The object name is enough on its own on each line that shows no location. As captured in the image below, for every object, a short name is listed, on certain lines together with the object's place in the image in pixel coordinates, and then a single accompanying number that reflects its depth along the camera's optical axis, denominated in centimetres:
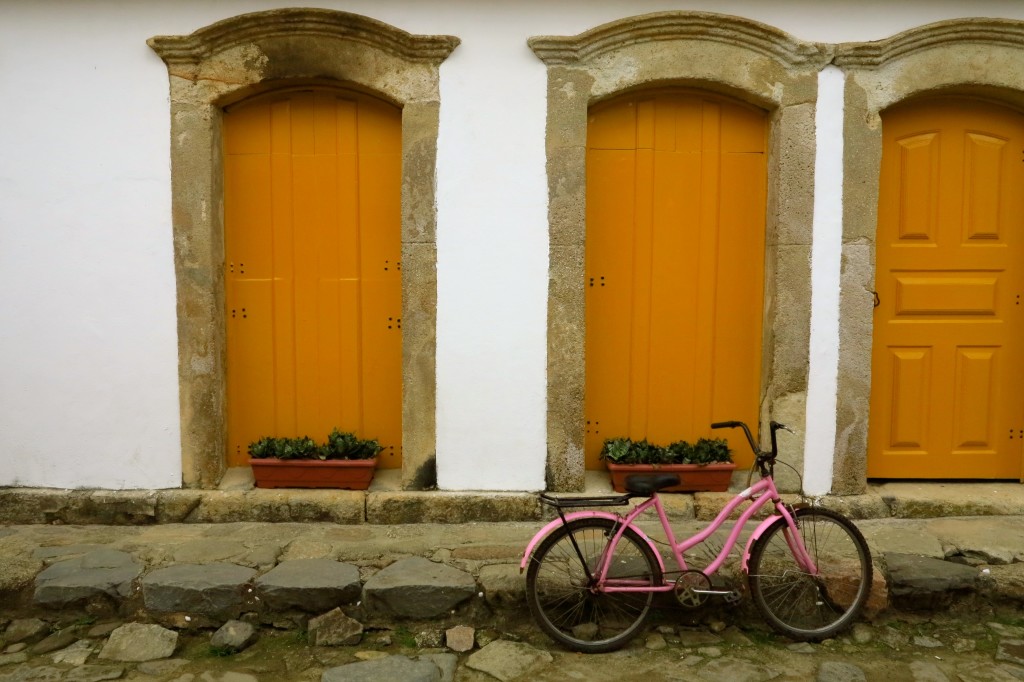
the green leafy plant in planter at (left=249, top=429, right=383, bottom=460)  512
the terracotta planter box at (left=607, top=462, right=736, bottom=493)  505
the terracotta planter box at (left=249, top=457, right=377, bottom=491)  510
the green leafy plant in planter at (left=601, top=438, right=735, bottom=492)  505
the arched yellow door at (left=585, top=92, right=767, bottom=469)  522
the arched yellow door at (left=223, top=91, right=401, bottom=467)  525
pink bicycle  384
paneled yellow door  520
